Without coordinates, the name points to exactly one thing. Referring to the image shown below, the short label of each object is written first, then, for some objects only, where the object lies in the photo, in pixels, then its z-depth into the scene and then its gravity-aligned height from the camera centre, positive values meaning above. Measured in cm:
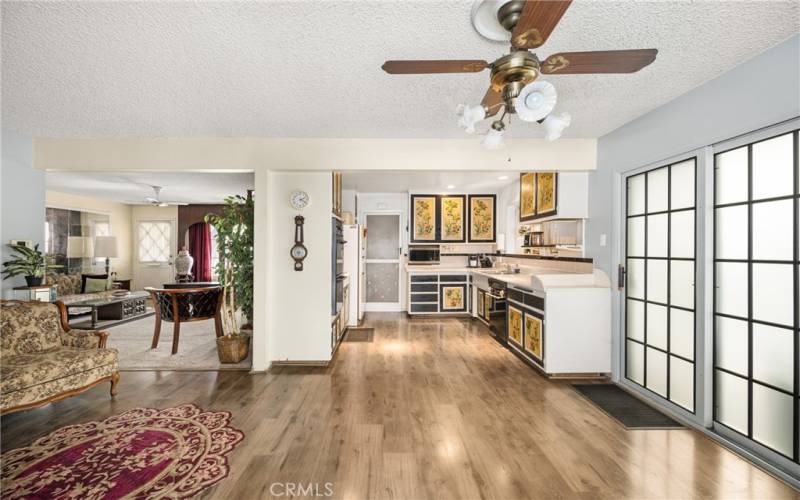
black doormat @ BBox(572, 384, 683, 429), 256 -128
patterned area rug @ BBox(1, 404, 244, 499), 185 -130
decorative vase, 566 -25
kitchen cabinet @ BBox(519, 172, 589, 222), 375 +63
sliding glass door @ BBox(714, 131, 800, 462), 198 -25
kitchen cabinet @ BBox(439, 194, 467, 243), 670 +64
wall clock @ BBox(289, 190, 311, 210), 376 +55
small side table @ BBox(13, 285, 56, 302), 336 -45
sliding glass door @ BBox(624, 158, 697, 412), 264 -25
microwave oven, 669 -9
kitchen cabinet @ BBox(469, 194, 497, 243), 669 +64
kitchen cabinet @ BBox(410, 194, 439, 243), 668 +63
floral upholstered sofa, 246 -89
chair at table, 421 -73
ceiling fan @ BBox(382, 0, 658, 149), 140 +82
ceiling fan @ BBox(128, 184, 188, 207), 609 +102
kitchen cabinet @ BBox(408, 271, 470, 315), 646 -81
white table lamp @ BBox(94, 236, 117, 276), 620 -1
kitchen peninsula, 341 -71
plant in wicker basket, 397 -8
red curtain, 856 -4
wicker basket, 387 -113
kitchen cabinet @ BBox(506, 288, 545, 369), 354 -82
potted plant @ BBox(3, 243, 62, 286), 330 -18
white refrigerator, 553 -24
